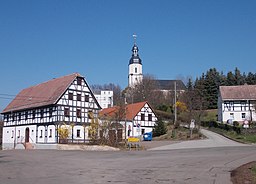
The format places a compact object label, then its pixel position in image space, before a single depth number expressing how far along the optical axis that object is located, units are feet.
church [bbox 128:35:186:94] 463.01
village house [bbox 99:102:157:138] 193.36
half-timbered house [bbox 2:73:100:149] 163.12
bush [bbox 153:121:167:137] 188.65
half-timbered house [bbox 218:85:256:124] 239.30
